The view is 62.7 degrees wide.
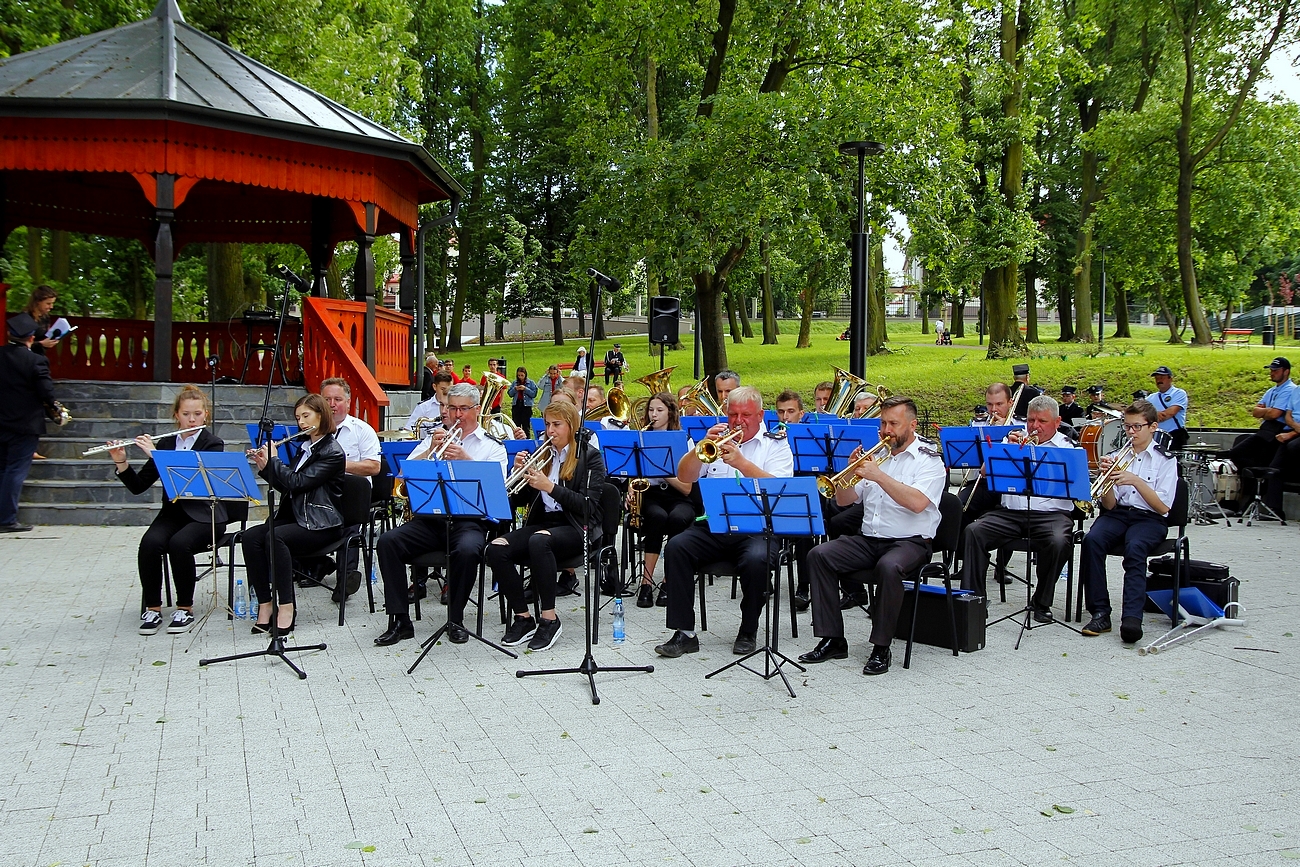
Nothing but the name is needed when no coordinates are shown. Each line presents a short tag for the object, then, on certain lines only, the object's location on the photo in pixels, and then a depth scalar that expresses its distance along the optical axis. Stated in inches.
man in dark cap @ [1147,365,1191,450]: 600.7
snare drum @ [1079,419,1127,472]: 377.6
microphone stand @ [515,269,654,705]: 253.0
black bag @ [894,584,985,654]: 299.1
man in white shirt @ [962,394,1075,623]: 331.3
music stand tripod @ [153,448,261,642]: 302.5
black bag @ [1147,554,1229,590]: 331.0
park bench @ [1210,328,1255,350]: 1481.3
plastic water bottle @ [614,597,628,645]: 306.5
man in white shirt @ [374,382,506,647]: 302.2
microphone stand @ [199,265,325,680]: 275.0
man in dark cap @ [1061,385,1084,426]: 666.8
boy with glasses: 319.6
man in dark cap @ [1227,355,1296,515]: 581.0
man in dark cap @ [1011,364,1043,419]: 605.9
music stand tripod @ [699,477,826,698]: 271.4
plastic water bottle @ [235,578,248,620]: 330.6
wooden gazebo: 552.7
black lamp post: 619.2
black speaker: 722.8
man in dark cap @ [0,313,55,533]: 476.1
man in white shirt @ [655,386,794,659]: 288.5
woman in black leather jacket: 305.3
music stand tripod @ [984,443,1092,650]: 316.8
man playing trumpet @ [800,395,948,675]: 280.2
